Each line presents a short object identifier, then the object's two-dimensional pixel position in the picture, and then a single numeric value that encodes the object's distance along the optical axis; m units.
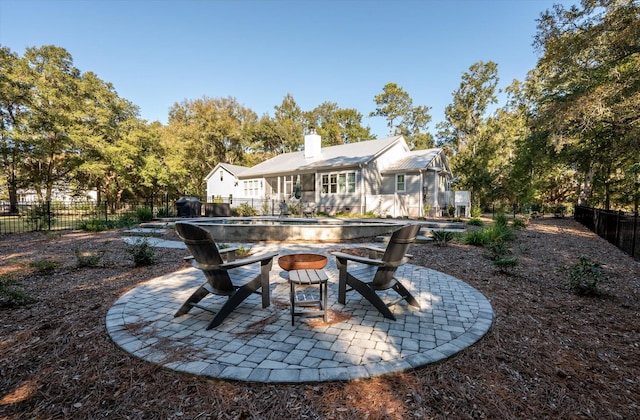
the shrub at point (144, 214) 14.53
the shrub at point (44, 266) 5.23
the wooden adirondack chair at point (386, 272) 3.24
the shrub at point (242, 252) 7.05
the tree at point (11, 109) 19.22
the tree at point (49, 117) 20.50
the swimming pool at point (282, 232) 9.30
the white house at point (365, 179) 19.08
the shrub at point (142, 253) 5.88
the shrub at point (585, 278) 4.14
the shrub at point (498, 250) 5.81
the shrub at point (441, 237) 8.52
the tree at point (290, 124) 39.28
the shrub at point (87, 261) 5.68
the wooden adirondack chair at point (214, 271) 2.93
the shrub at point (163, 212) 16.97
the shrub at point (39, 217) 11.30
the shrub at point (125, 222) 12.80
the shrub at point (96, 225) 11.66
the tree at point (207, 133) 33.81
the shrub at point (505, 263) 5.28
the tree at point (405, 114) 37.38
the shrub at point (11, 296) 3.63
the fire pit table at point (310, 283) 3.01
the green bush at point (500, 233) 8.08
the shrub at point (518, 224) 12.46
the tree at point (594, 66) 7.80
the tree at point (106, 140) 23.58
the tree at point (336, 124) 40.59
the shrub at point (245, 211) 20.39
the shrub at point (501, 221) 9.74
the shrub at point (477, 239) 8.33
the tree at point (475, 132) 24.31
